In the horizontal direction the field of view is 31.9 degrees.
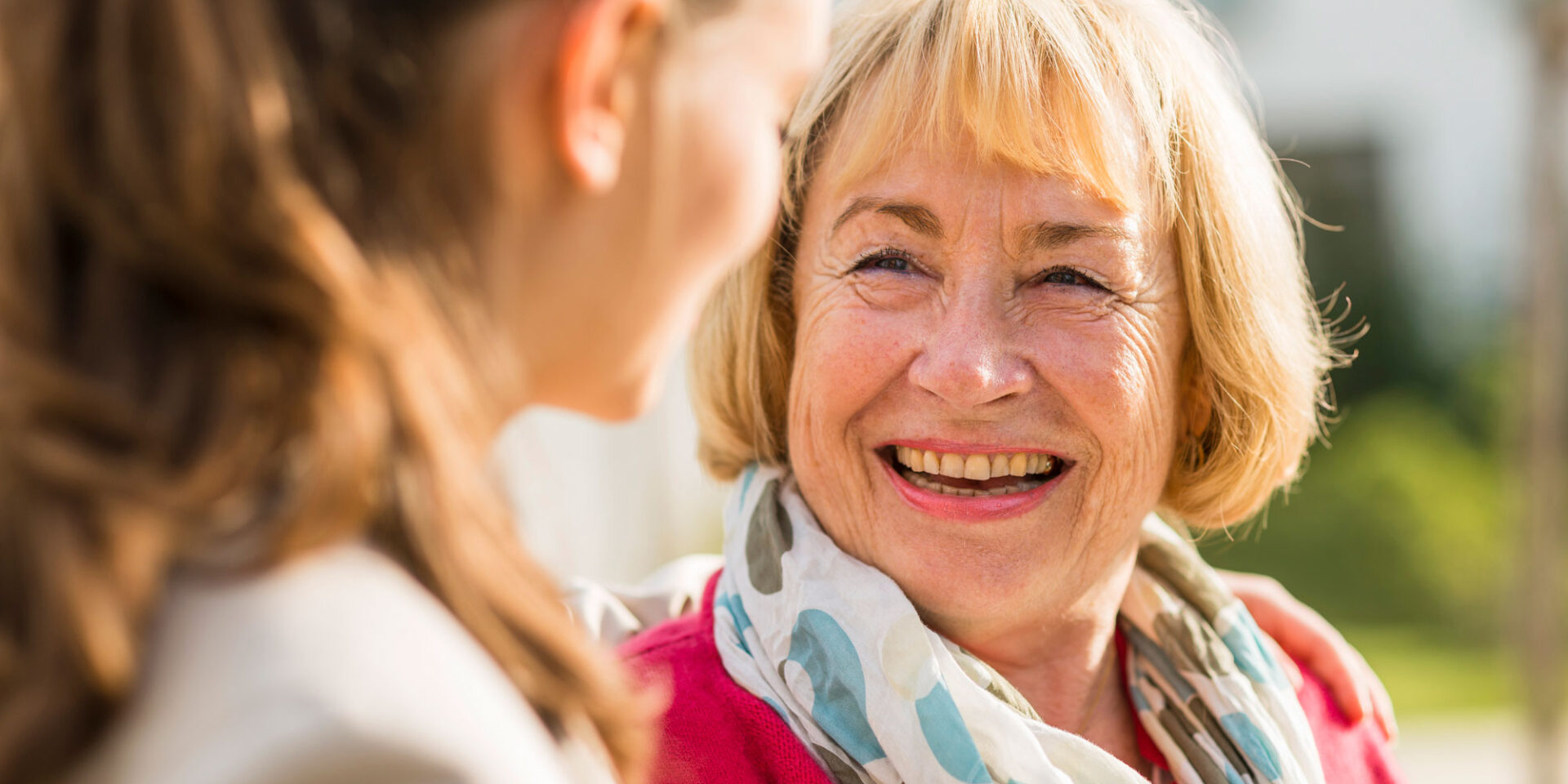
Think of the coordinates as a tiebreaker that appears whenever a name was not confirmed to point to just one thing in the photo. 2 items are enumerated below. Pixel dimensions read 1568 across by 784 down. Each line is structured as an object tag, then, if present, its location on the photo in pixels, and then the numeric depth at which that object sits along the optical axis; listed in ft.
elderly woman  2.89
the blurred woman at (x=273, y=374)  1.82
